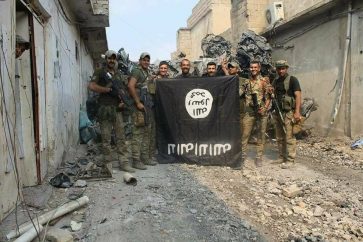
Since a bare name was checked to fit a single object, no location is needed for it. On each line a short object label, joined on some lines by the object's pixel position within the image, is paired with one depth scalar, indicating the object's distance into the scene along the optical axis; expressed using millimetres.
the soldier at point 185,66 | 6621
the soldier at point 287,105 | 6312
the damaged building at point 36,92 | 3627
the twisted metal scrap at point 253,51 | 10172
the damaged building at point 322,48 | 8359
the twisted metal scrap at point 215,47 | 11453
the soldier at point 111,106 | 5730
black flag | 6145
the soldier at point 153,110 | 6199
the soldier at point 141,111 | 5859
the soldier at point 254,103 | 6316
